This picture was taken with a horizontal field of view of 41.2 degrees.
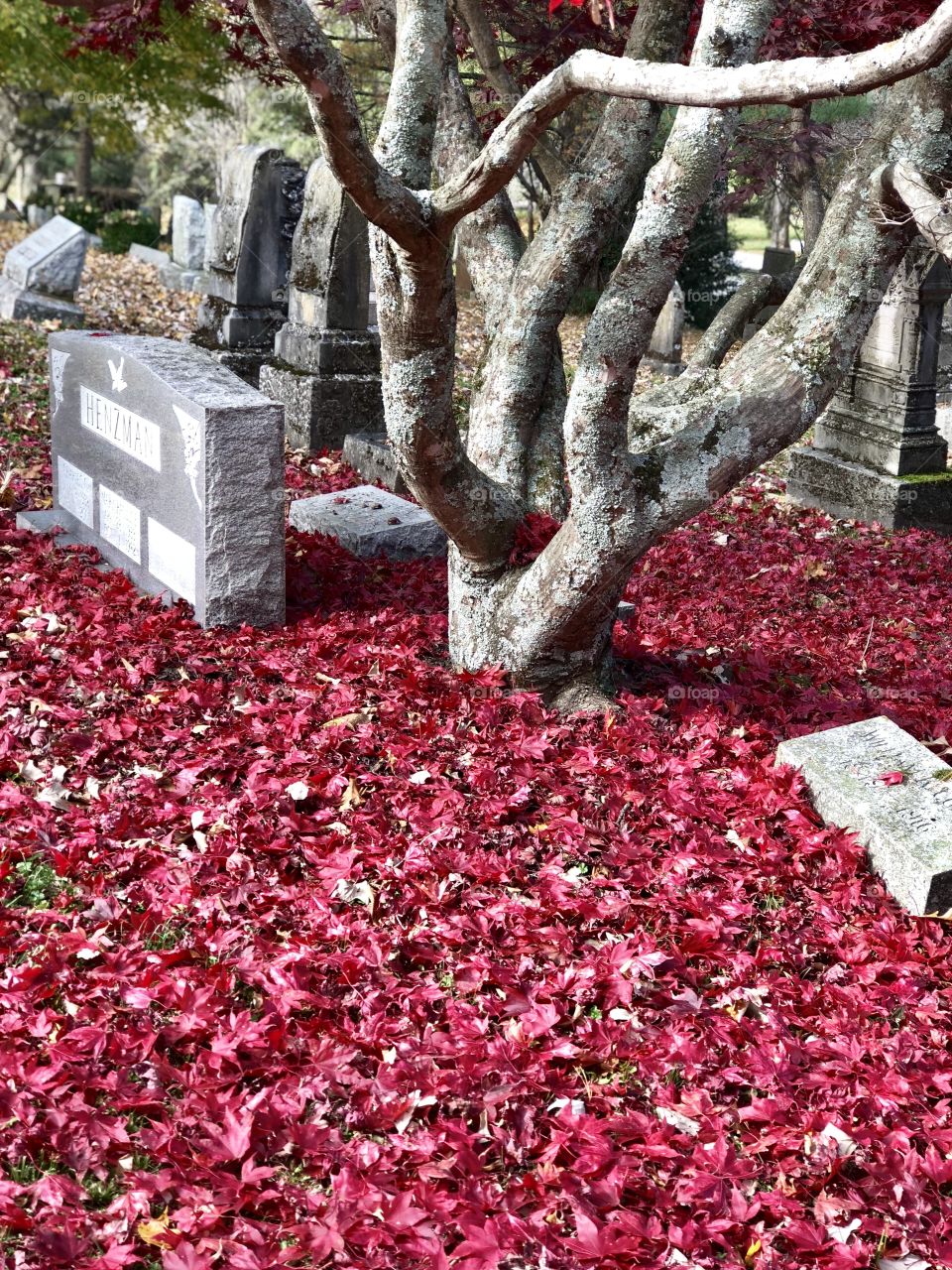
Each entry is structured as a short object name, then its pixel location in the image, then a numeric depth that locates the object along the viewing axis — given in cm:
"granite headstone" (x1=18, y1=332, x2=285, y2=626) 559
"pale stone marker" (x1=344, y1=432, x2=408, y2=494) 912
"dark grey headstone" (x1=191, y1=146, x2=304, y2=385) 1104
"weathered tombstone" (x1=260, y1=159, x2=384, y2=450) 1002
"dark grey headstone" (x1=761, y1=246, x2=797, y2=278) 1923
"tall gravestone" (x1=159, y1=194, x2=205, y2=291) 1958
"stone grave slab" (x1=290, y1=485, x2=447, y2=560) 713
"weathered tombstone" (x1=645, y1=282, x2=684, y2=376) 1567
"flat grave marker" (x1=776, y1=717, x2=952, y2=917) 411
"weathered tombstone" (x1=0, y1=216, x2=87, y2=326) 1441
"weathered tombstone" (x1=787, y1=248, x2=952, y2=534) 931
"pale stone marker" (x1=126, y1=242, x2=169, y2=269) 2052
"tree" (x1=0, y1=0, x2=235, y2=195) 2170
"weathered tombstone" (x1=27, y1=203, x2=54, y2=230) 2484
